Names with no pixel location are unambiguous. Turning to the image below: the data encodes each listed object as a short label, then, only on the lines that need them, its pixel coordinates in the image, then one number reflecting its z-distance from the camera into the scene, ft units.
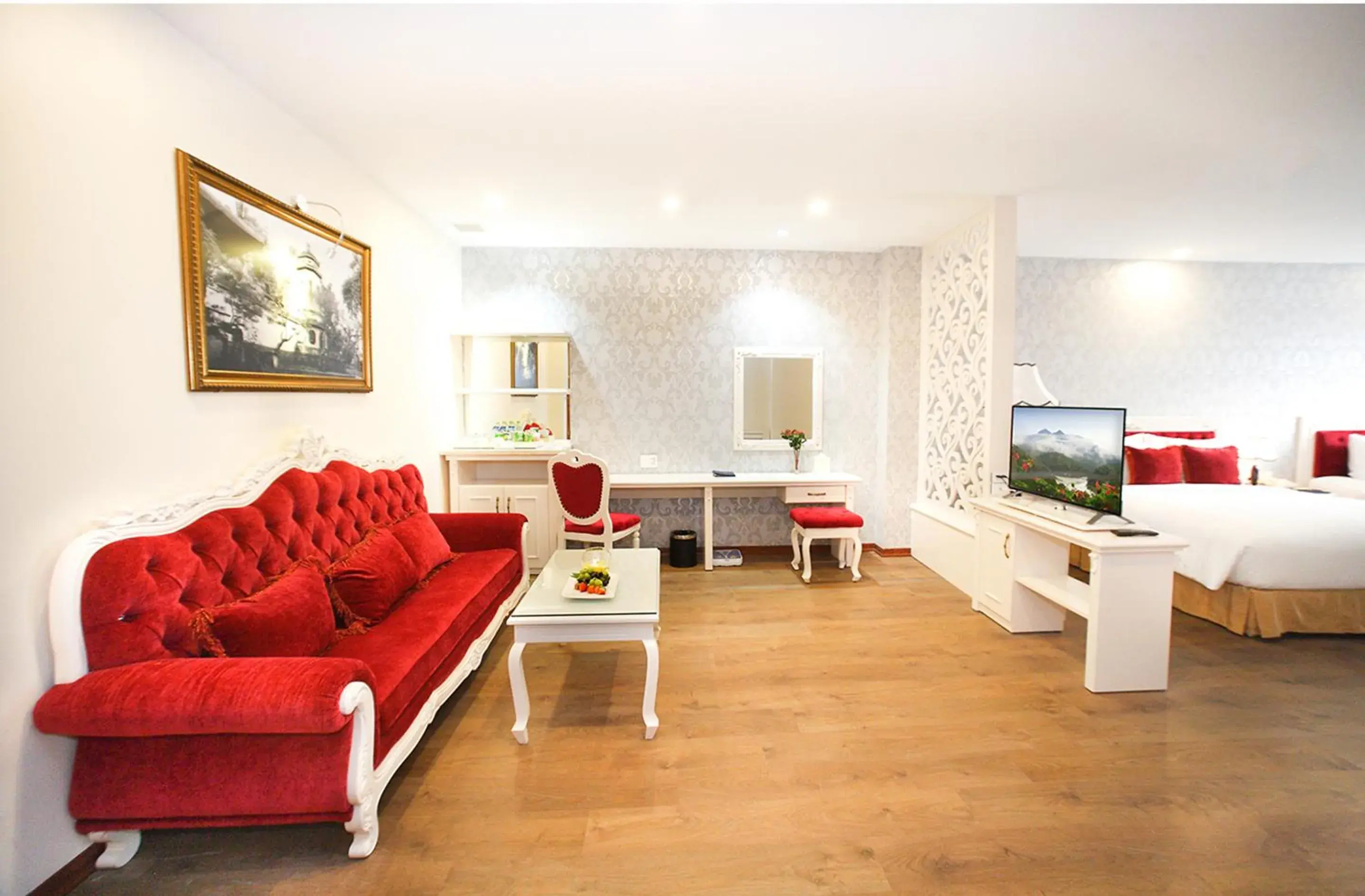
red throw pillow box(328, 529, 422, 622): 8.00
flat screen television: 9.73
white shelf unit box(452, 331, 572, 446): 15.72
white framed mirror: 16.71
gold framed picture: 6.96
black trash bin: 15.61
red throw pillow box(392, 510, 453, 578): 9.71
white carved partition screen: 12.43
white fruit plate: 8.29
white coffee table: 7.64
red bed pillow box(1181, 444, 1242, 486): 16.07
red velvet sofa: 5.03
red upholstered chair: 12.88
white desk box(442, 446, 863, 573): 14.42
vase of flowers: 16.15
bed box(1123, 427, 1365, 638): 10.69
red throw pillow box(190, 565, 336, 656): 5.90
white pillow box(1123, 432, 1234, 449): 16.61
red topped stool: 14.44
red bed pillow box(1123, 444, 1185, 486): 15.88
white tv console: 8.95
